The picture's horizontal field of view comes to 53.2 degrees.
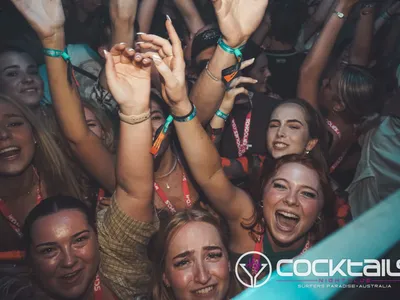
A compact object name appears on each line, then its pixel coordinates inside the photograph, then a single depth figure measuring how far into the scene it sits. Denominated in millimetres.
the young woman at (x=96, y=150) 1479
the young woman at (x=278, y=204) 1534
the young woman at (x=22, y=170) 1607
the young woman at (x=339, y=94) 2039
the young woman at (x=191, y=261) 1445
